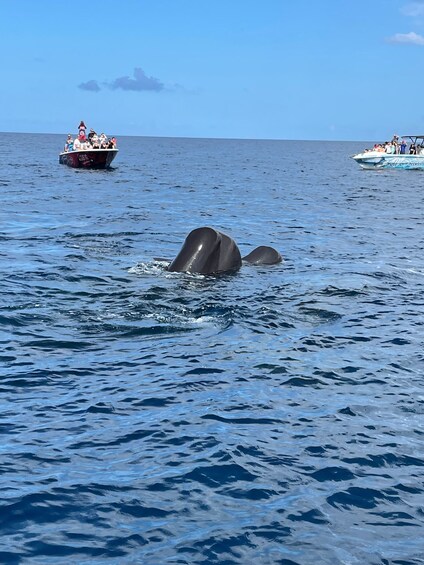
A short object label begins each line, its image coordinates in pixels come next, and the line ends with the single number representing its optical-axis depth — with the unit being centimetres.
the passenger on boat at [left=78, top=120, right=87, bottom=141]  5581
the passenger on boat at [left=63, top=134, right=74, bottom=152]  6045
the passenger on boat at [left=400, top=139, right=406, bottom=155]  7138
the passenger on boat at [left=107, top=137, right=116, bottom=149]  5869
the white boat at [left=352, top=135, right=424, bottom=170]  6906
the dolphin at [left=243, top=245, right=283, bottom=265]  1902
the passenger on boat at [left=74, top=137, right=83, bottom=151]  5756
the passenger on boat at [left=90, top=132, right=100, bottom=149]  5855
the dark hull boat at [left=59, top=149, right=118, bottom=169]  5750
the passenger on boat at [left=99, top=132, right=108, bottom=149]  5847
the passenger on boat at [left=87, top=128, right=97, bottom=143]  5894
